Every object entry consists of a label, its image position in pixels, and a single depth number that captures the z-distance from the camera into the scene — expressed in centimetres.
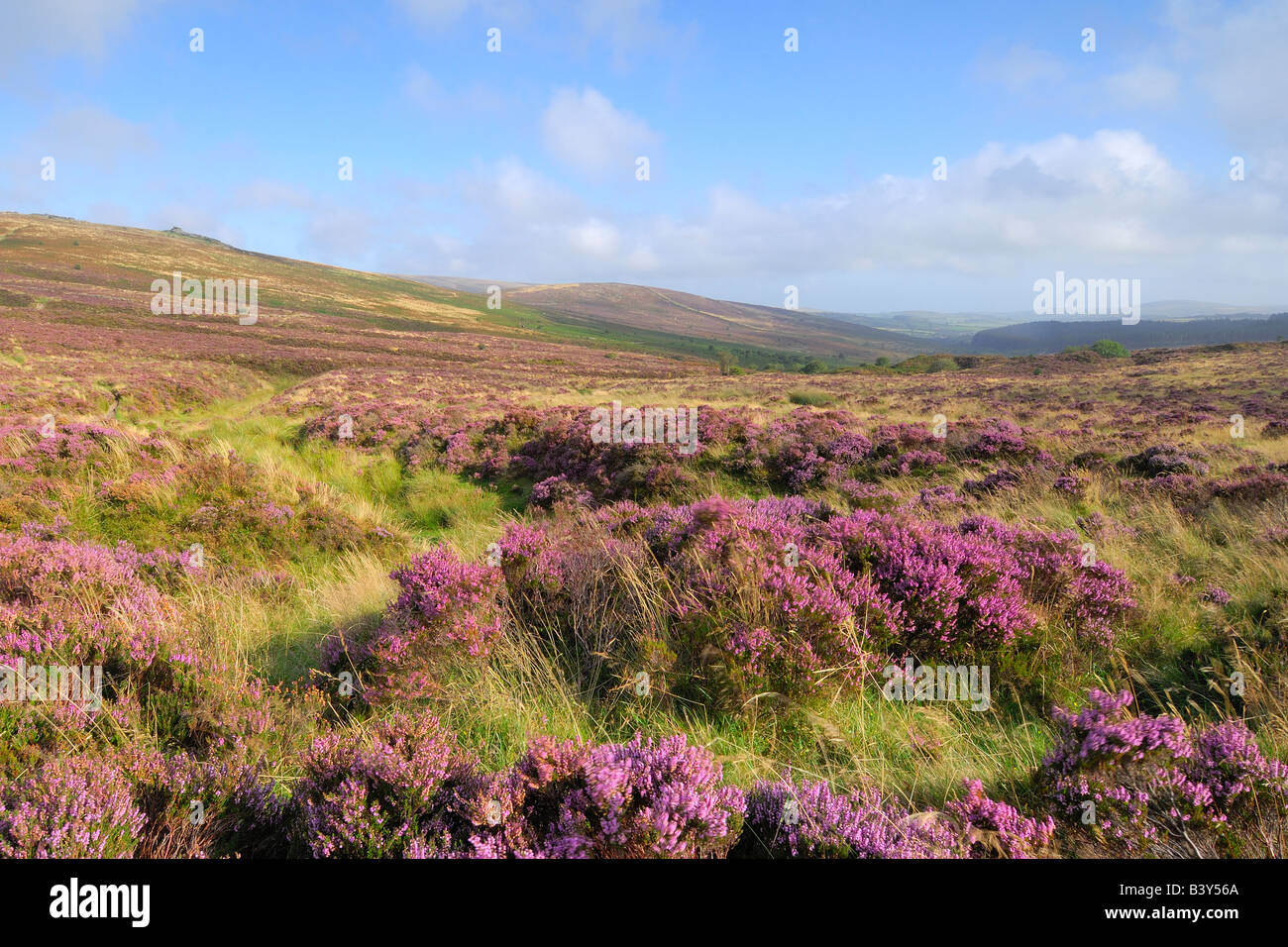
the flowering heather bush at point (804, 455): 1023
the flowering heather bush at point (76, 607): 325
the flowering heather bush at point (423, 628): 345
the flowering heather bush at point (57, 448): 877
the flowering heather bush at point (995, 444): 1073
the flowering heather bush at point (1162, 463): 880
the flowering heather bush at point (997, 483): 857
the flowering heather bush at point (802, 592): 330
